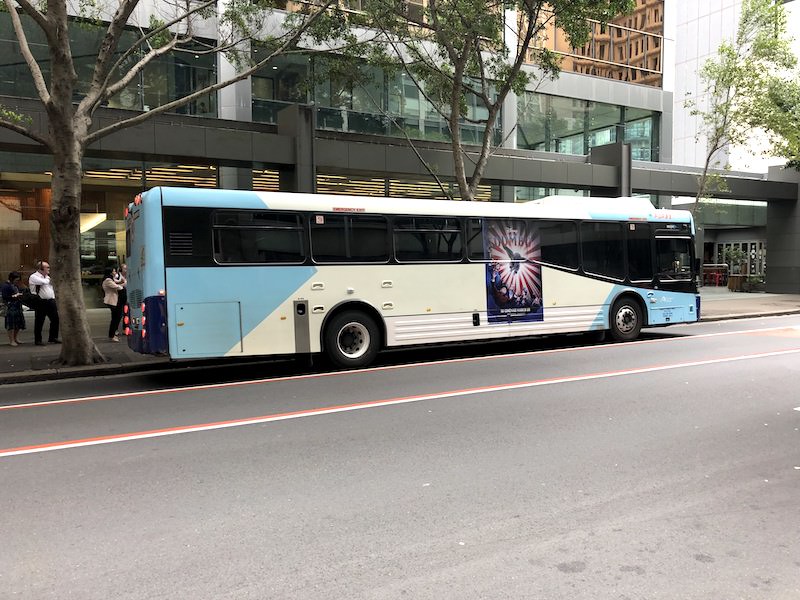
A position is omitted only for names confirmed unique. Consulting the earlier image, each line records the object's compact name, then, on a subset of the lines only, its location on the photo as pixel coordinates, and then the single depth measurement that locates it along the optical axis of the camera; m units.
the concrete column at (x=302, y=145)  17.06
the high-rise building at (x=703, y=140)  33.20
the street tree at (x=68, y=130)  10.36
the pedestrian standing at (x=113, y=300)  14.17
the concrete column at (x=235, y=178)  19.33
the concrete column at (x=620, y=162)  22.52
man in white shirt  13.50
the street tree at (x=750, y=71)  19.64
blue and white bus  9.54
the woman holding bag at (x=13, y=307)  13.15
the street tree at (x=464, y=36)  13.96
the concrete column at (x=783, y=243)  29.44
